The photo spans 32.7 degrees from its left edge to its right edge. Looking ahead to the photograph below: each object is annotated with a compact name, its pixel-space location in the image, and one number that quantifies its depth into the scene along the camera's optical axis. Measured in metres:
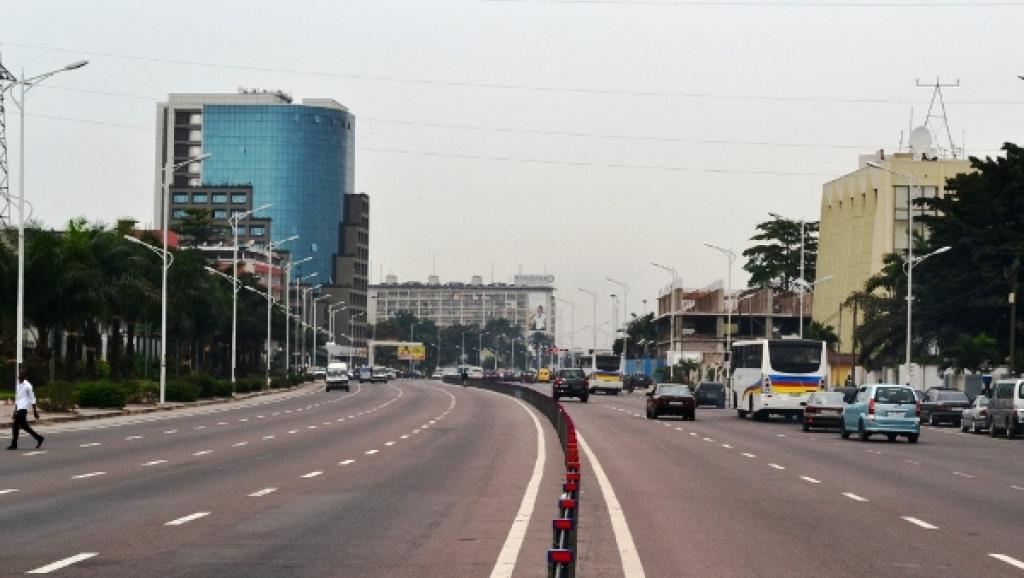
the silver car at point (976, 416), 58.84
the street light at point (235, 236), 98.20
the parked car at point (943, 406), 67.44
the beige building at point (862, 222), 125.12
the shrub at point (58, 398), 58.12
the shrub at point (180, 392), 77.94
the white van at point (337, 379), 123.88
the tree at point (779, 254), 159.75
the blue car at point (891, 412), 48.25
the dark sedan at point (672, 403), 65.62
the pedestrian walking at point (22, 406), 36.72
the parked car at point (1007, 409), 53.62
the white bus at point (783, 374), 64.81
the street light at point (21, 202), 55.94
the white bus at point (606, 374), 115.75
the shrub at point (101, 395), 63.16
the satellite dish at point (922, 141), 130.38
